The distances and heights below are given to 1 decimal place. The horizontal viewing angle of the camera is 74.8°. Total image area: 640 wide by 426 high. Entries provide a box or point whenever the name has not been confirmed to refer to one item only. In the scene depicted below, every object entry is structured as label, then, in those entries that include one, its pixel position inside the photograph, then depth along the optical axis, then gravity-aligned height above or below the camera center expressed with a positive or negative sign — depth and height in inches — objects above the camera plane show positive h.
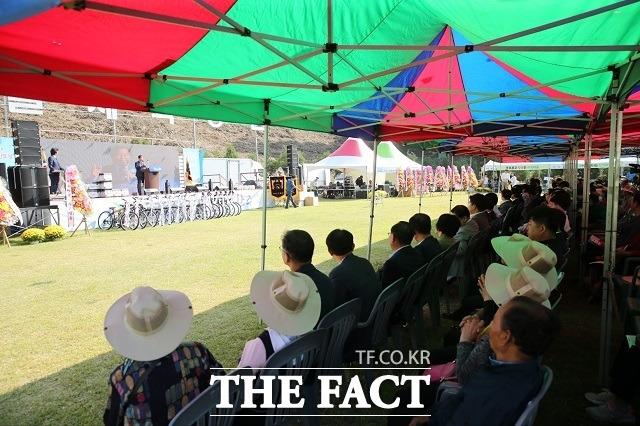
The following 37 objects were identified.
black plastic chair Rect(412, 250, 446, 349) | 148.9 -42.7
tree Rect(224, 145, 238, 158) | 2207.2 +125.6
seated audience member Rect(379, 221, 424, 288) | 139.8 -28.4
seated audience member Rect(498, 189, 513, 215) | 337.1 -24.0
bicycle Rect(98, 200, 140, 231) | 515.2 -51.0
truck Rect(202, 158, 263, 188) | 1160.2 +13.0
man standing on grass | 840.9 -26.1
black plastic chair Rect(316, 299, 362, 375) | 91.3 -36.1
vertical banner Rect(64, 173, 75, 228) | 452.4 -29.7
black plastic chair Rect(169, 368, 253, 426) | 55.2 -32.2
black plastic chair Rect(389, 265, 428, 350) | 130.4 -41.6
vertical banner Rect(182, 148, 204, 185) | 942.2 +26.7
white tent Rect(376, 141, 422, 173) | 914.7 +36.0
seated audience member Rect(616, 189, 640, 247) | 197.6 -26.4
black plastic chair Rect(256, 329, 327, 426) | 71.7 -35.4
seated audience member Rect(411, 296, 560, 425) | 60.4 -29.7
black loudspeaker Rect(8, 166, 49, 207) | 451.5 -8.4
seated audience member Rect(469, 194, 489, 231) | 239.8 -22.2
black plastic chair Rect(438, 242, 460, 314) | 164.9 -40.6
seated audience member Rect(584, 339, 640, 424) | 105.7 -55.6
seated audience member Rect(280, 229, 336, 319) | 104.4 -21.8
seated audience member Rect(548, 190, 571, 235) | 263.4 -17.2
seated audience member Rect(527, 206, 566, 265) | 141.3 -18.3
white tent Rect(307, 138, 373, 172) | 936.3 +39.8
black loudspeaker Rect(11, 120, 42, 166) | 474.6 +41.2
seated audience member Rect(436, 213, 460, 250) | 190.1 -23.7
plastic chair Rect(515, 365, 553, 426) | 57.8 -32.5
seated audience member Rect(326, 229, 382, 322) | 118.2 -28.9
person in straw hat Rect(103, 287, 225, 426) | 66.7 -31.2
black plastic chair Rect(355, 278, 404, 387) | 112.2 -40.0
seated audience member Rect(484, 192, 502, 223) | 273.5 -21.0
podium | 724.0 -5.0
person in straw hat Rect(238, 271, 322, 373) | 80.7 -27.5
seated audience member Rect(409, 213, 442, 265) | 163.0 -25.7
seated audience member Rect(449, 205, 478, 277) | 191.8 -30.1
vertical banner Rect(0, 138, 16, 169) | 631.2 +41.2
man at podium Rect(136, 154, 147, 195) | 681.2 +3.7
